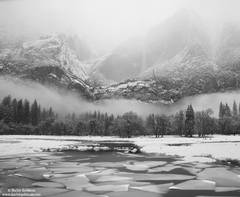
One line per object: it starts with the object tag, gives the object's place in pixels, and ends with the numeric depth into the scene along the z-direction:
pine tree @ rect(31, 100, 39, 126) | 175.30
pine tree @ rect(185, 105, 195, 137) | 123.12
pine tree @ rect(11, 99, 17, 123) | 160.50
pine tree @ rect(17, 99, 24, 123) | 164.10
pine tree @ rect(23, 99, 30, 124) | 168.70
